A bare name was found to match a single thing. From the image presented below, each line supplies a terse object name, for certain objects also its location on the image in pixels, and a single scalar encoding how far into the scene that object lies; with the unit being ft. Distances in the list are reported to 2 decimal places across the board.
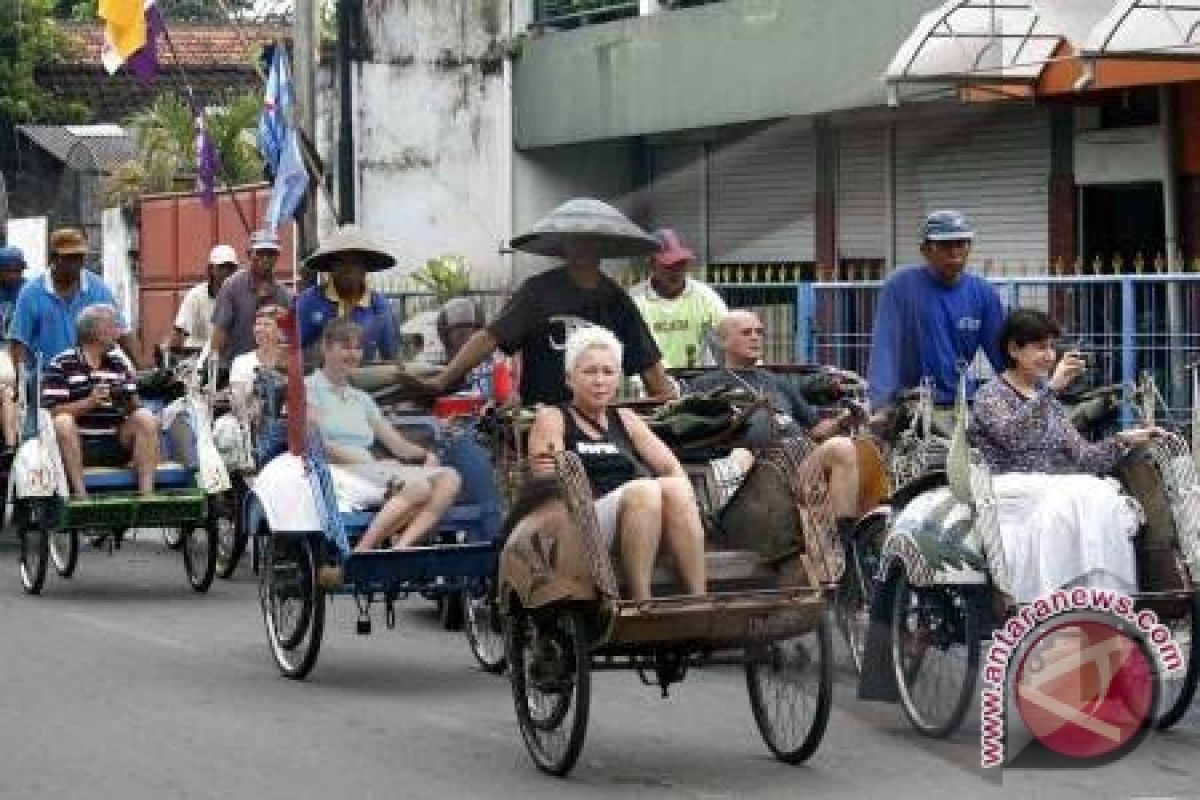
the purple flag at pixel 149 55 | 74.69
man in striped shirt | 50.16
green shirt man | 47.73
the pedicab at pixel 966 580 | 32.96
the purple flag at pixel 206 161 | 79.87
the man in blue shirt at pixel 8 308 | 57.41
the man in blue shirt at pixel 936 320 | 38.24
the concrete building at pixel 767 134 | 64.23
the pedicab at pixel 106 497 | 49.03
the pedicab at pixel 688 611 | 30.37
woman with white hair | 30.86
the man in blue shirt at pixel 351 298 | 44.24
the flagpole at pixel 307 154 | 65.51
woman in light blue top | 38.47
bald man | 40.06
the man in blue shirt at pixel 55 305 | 53.72
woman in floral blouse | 32.99
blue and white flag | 69.31
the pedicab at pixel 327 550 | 38.11
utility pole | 69.21
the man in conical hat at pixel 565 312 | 37.19
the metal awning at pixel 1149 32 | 53.93
